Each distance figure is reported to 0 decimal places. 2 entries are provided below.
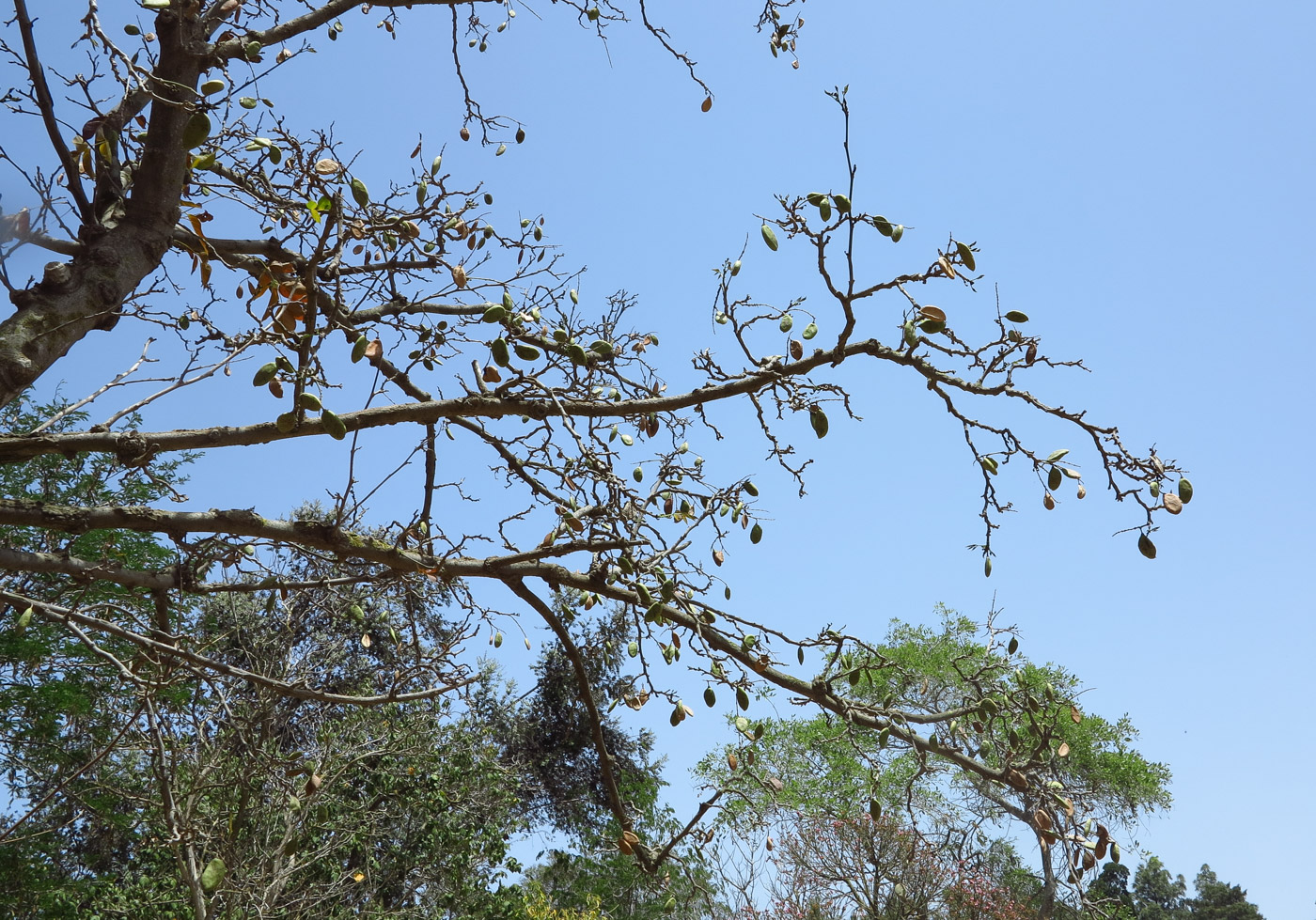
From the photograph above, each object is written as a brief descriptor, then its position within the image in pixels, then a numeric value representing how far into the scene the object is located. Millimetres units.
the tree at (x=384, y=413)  2268
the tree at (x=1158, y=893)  24188
